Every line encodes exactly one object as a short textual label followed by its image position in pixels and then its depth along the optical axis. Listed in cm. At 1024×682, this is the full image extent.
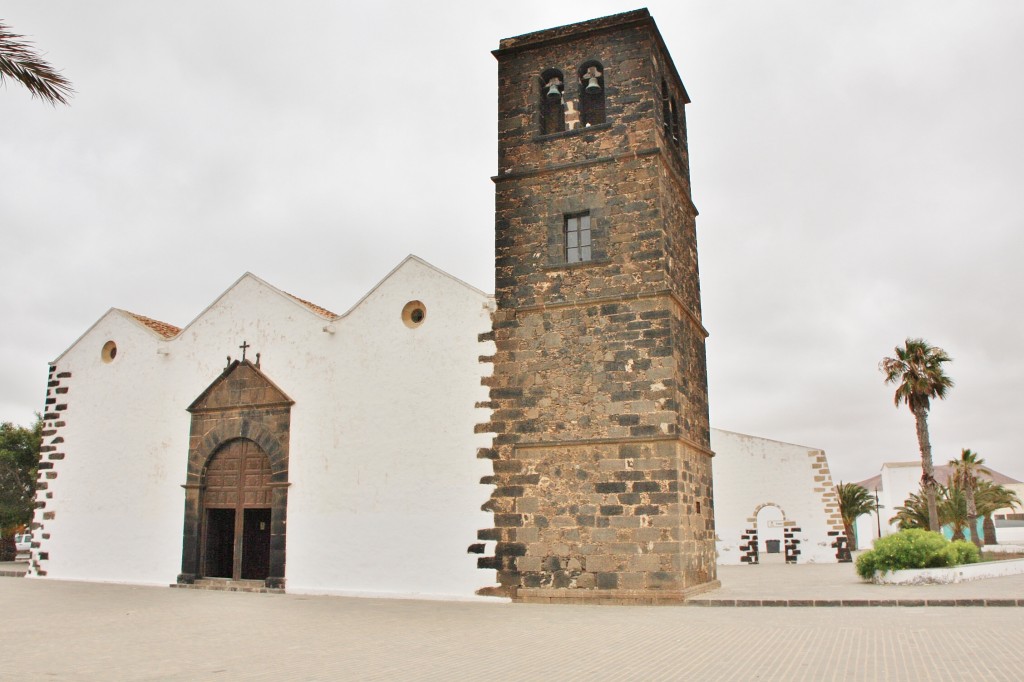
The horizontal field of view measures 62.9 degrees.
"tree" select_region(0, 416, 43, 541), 2461
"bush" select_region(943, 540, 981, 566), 1564
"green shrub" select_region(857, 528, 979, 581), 1523
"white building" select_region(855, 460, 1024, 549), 4956
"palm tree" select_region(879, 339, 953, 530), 2495
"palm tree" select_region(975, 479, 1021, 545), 3372
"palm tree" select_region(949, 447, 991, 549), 3142
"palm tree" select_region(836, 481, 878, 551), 3425
